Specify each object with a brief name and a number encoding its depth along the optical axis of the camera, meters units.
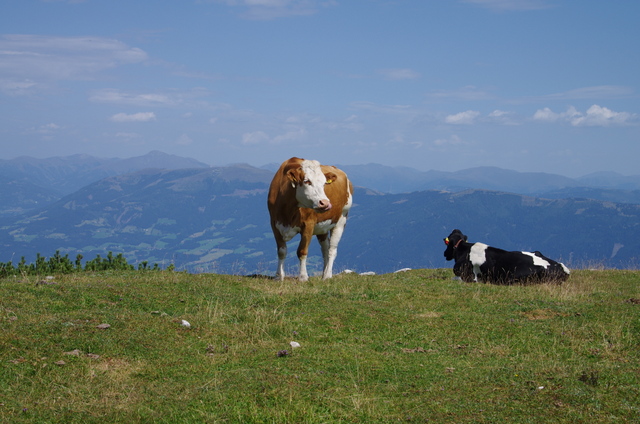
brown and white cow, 17.53
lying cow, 18.72
